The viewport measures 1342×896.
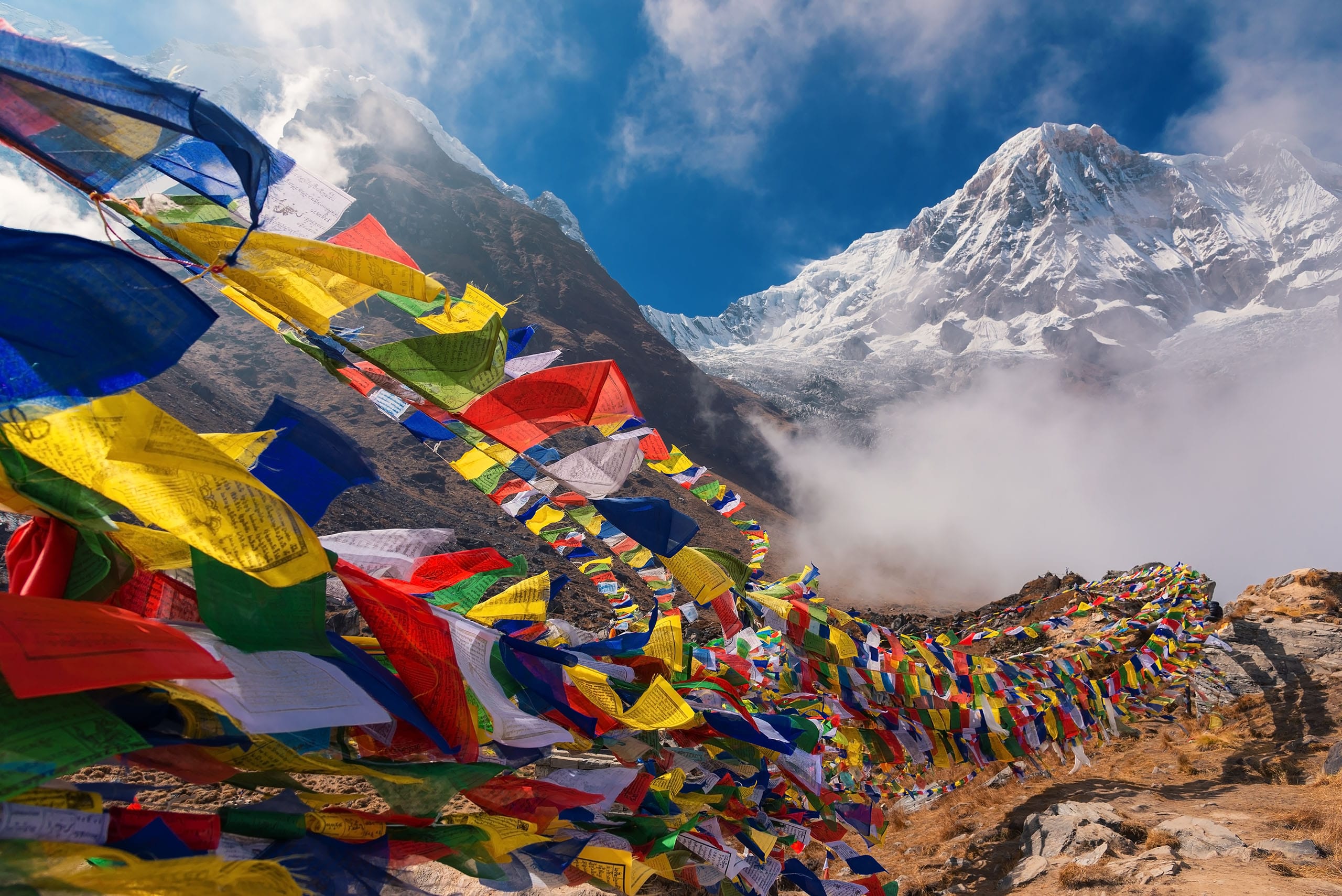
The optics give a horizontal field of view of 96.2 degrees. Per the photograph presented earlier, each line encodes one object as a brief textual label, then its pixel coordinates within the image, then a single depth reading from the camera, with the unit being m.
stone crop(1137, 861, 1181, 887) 4.27
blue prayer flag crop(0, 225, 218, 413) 1.55
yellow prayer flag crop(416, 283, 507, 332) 2.82
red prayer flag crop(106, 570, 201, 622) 2.05
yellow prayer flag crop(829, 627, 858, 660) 5.35
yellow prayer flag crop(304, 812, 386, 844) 1.98
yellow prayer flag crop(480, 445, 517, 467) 3.71
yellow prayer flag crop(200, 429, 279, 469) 2.65
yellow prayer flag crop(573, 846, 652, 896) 2.68
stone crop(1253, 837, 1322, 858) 4.48
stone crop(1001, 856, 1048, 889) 5.06
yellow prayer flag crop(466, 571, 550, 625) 3.37
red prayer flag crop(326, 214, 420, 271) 2.85
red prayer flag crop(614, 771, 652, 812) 3.06
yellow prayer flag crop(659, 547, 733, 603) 3.66
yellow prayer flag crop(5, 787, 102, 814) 1.39
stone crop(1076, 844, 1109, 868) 4.79
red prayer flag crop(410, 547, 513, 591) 3.34
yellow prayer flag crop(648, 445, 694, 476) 4.62
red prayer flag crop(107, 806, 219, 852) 1.49
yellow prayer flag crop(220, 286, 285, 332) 2.43
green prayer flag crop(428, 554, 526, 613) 3.17
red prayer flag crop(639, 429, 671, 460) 4.16
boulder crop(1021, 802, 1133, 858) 5.11
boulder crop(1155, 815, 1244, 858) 4.73
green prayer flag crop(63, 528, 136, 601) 1.84
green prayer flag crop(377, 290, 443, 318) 2.57
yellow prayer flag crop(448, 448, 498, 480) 4.69
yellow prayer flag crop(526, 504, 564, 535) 5.98
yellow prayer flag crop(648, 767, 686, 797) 3.27
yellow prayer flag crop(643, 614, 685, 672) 3.66
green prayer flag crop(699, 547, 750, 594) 4.15
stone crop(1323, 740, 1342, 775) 6.48
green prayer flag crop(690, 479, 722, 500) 5.43
